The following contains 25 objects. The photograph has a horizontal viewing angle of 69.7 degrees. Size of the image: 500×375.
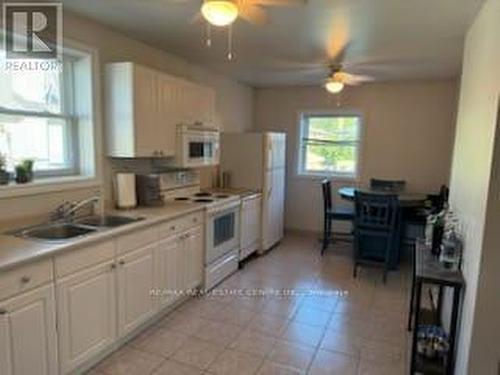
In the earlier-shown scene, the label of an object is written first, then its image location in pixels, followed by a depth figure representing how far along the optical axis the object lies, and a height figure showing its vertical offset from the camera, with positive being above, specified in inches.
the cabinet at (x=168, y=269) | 112.3 -39.4
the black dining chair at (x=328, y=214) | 191.3 -32.5
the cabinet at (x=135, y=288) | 97.6 -40.3
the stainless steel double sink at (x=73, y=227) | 91.7 -22.9
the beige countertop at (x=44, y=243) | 69.6 -22.2
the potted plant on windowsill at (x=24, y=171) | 95.8 -7.9
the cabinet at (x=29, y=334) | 68.0 -38.2
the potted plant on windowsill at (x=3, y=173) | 92.0 -8.2
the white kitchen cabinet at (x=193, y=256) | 125.9 -39.1
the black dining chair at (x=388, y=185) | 200.1 -16.9
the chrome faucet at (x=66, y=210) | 102.3 -19.3
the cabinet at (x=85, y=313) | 80.5 -40.6
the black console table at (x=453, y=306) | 84.7 -35.6
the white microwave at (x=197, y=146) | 138.7 +0.8
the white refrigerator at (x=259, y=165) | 182.4 -7.6
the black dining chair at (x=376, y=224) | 157.4 -31.2
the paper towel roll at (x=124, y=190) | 121.3 -15.1
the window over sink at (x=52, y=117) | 98.1 +7.8
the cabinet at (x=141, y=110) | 115.9 +12.4
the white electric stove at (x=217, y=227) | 138.9 -32.2
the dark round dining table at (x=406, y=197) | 166.6 -20.5
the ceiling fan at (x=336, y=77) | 157.8 +33.6
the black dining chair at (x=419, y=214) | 174.4 -29.9
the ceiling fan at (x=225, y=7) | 71.7 +28.4
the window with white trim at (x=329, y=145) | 218.7 +5.0
